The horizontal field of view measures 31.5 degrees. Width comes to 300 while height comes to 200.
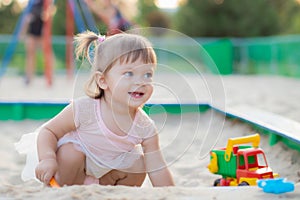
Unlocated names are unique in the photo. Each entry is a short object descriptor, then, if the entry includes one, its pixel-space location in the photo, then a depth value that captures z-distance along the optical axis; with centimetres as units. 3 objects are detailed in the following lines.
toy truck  219
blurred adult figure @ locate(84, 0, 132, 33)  885
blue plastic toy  170
